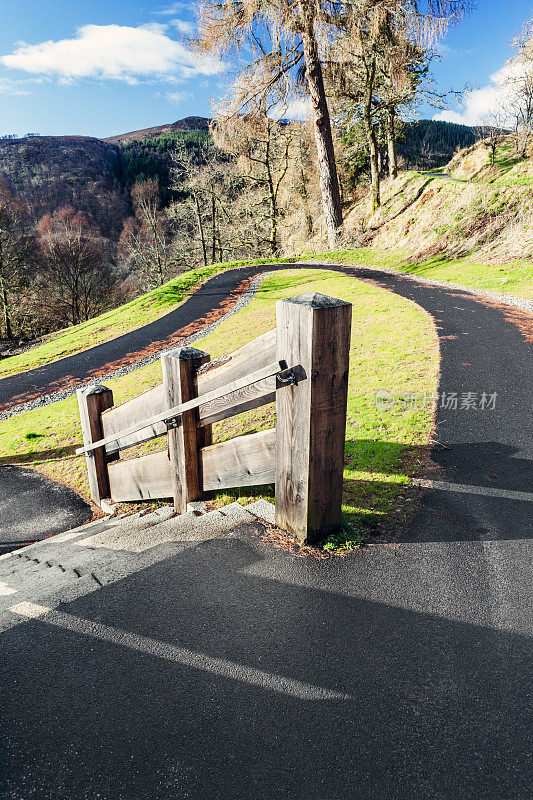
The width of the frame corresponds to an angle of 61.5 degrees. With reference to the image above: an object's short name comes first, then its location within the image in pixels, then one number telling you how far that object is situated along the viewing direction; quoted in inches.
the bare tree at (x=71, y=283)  1350.9
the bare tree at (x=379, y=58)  671.1
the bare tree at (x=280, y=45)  682.8
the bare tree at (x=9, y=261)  1128.2
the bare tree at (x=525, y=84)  829.8
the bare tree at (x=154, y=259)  1496.1
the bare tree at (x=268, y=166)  1052.5
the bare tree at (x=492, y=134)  728.0
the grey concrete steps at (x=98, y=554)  101.1
